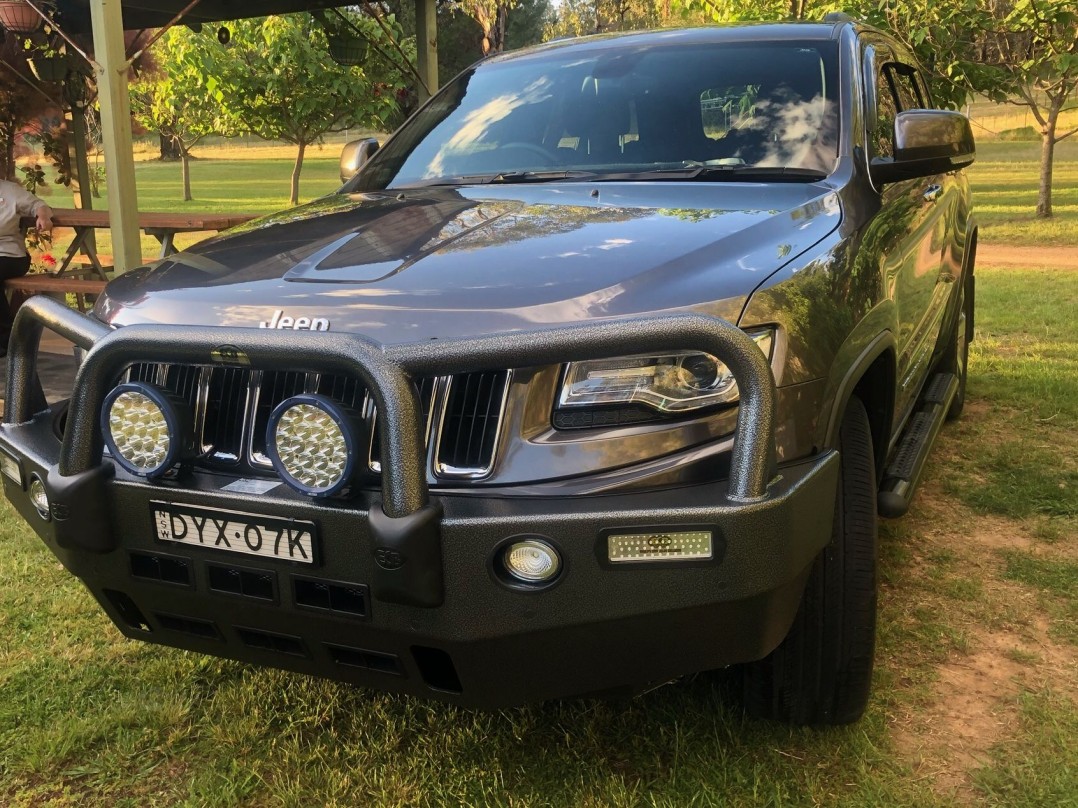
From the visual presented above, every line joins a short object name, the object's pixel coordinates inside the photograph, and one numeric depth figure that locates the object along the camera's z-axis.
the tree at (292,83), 23.11
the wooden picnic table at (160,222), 7.73
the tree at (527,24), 41.34
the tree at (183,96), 24.09
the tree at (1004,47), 13.27
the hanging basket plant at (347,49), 9.41
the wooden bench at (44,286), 6.46
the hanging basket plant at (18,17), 7.78
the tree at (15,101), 9.87
